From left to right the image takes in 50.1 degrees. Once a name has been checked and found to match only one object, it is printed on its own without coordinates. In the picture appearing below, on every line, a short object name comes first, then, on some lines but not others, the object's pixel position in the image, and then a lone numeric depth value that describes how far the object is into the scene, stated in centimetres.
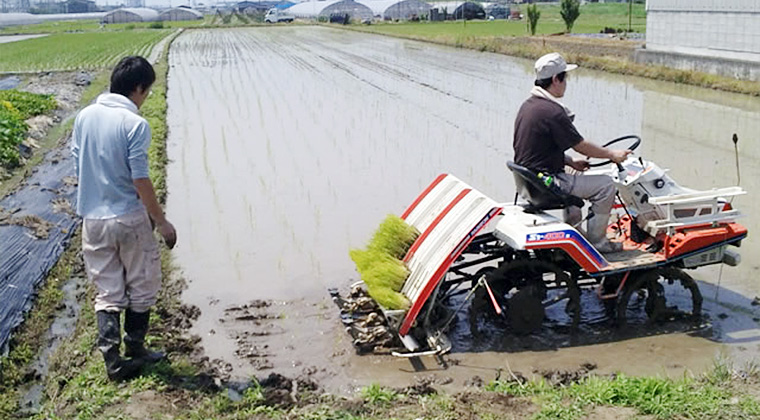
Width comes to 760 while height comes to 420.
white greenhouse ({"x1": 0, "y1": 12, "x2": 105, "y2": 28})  8472
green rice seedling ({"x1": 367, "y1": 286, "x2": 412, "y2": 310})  477
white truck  6931
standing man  416
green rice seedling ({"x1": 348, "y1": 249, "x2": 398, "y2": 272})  514
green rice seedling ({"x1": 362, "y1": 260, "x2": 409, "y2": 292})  494
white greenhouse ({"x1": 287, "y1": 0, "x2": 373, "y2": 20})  6538
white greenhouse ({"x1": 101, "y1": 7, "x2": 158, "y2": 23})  7876
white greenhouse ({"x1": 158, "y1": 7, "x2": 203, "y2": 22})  8738
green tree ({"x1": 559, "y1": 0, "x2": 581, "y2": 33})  3300
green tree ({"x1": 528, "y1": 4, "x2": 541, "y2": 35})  3400
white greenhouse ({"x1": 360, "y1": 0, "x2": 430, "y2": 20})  6291
